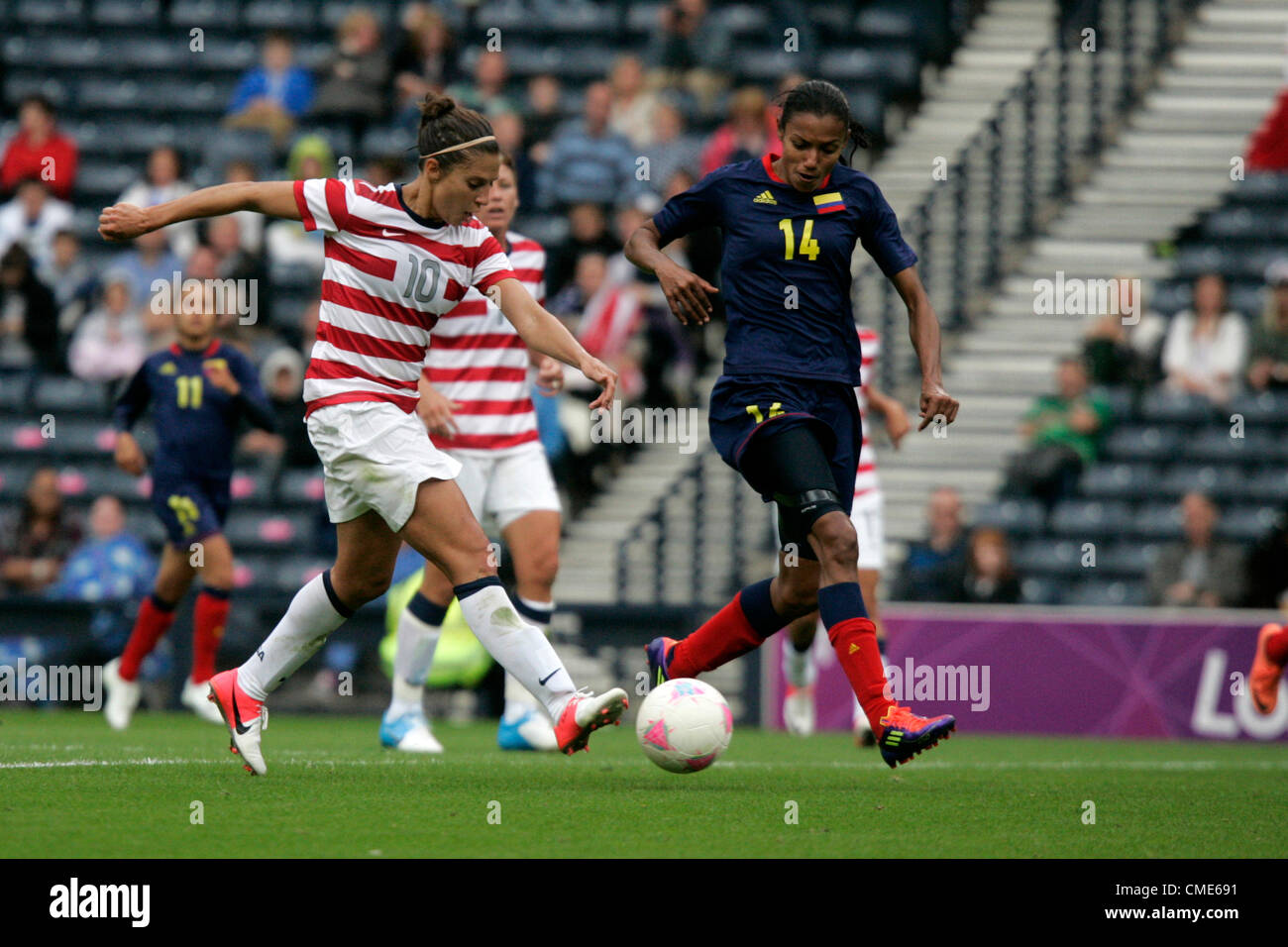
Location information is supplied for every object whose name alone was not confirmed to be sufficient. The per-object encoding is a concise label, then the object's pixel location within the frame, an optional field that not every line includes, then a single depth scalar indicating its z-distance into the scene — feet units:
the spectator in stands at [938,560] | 41.50
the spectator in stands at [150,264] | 50.65
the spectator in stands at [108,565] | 43.83
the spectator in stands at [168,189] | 51.67
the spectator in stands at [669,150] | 49.24
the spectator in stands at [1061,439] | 44.27
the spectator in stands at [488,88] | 52.90
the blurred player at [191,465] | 35.40
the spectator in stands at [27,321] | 51.19
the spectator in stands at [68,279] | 51.49
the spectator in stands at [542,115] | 53.42
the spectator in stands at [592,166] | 50.88
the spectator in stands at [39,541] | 45.01
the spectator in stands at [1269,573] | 39.70
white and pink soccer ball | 21.81
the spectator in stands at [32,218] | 53.78
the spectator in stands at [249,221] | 49.67
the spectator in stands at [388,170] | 43.68
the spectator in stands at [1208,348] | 45.01
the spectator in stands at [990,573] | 40.52
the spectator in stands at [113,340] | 50.11
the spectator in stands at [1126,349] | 45.73
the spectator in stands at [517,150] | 49.24
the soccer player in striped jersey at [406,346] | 21.30
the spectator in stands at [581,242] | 47.57
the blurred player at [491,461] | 28.66
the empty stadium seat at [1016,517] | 44.09
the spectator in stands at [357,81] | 55.06
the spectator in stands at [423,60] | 54.08
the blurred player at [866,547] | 33.35
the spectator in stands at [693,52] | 53.21
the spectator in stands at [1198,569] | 40.60
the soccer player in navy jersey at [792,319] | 22.91
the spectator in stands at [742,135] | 48.47
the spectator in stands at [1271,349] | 44.52
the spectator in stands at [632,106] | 52.03
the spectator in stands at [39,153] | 55.06
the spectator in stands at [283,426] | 47.01
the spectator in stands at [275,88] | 56.24
